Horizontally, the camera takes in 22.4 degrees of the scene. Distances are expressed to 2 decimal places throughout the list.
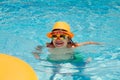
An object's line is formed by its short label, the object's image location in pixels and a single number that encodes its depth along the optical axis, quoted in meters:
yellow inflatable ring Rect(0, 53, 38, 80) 2.30
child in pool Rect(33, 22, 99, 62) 6.26
